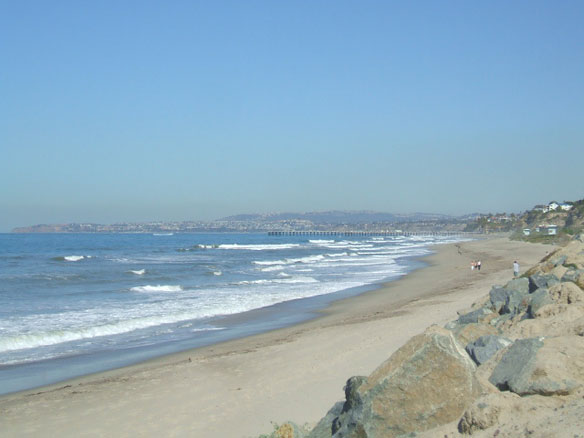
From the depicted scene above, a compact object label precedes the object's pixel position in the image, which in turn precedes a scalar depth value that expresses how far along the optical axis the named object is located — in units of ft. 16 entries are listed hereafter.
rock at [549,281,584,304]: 27.78
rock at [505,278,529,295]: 36.55
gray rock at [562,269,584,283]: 31.73
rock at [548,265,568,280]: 37.59
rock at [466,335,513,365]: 21.39
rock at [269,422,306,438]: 20.26
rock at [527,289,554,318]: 28.22
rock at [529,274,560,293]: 35.17
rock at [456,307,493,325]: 35.06
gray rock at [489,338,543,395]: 17.25
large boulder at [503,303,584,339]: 22.72
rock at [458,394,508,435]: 15.85
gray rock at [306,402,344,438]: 20.08
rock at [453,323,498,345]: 26.31
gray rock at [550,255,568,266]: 43.82
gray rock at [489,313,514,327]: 31.84
